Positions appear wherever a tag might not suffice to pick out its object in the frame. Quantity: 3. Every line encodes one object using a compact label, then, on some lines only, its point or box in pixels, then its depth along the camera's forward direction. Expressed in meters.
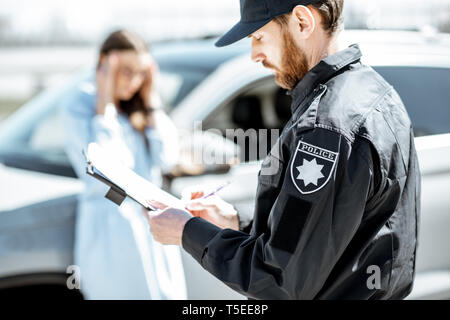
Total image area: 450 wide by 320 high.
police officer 1.29
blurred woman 2.40
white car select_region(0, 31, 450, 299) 2.41
